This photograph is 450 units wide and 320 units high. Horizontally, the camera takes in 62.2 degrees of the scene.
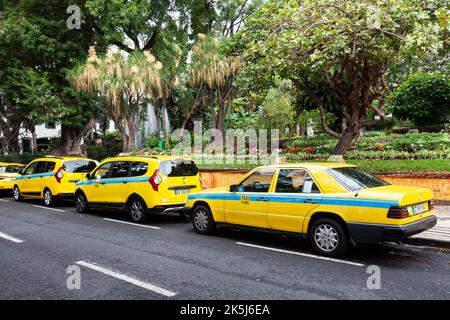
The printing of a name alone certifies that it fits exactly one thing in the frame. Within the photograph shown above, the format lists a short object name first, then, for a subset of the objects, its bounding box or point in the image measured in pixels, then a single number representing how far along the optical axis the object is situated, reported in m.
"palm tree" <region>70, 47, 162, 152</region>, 19.11
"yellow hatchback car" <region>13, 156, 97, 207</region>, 12.56
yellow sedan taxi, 5.81
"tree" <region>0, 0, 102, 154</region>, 21.33
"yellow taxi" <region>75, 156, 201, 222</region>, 9.30
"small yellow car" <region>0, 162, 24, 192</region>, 15.70
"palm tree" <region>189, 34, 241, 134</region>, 19.88
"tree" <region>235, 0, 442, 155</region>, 9.48
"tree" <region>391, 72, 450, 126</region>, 17.16
